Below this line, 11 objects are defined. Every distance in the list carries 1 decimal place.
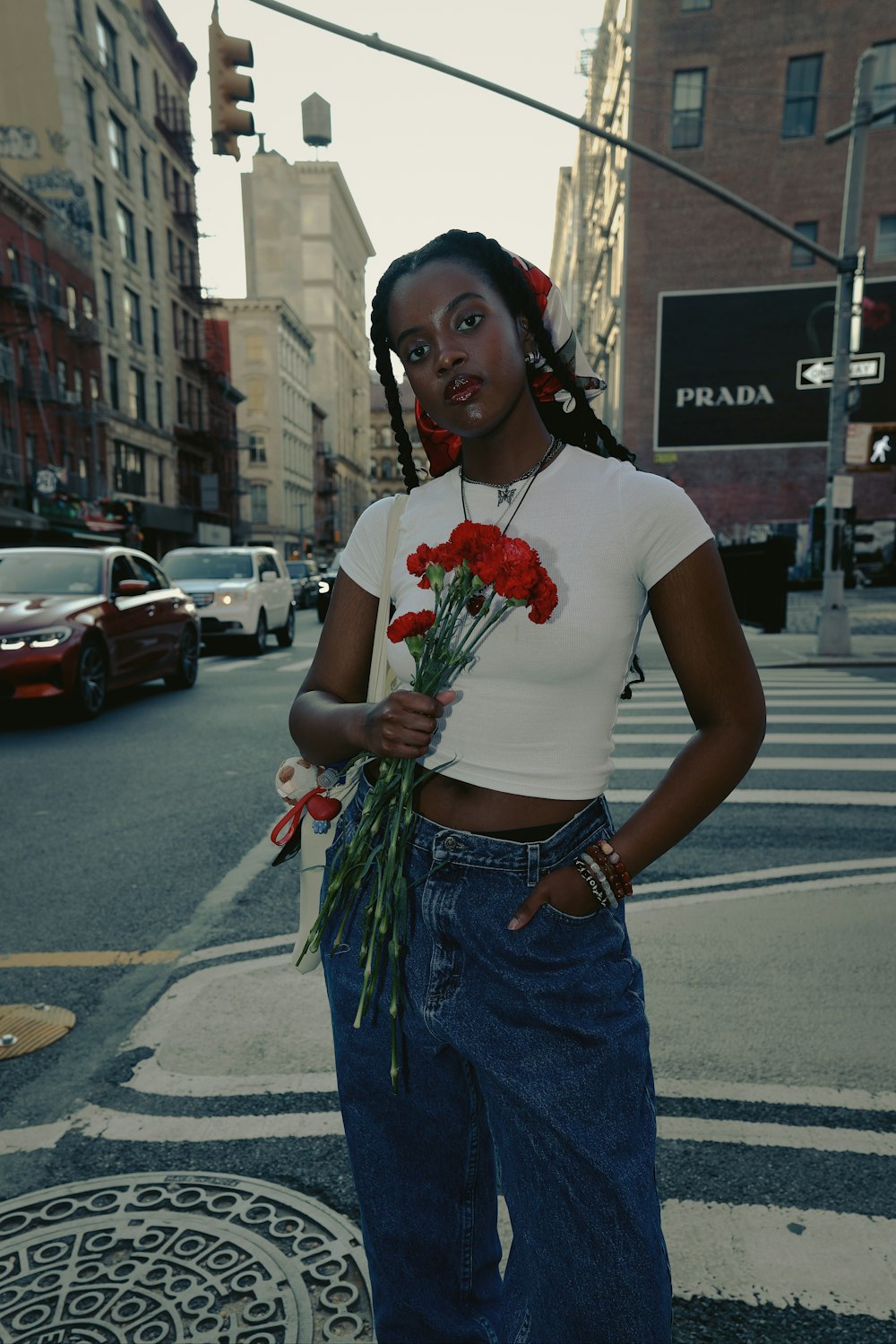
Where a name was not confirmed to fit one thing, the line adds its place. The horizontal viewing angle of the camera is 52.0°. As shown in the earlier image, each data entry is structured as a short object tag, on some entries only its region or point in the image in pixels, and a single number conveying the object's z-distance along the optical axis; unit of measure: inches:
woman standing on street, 52.3
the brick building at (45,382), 1106.7
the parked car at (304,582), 1241.5
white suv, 619.2
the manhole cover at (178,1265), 74.6
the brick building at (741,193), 1171.6
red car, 346.3
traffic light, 371.6
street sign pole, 499.2
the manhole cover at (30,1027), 120.6
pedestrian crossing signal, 505.4
